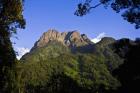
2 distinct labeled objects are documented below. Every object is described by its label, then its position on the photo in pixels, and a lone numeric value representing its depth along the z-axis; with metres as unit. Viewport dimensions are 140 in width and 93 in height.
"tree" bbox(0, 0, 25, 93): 15.91
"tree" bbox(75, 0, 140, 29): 12.27
